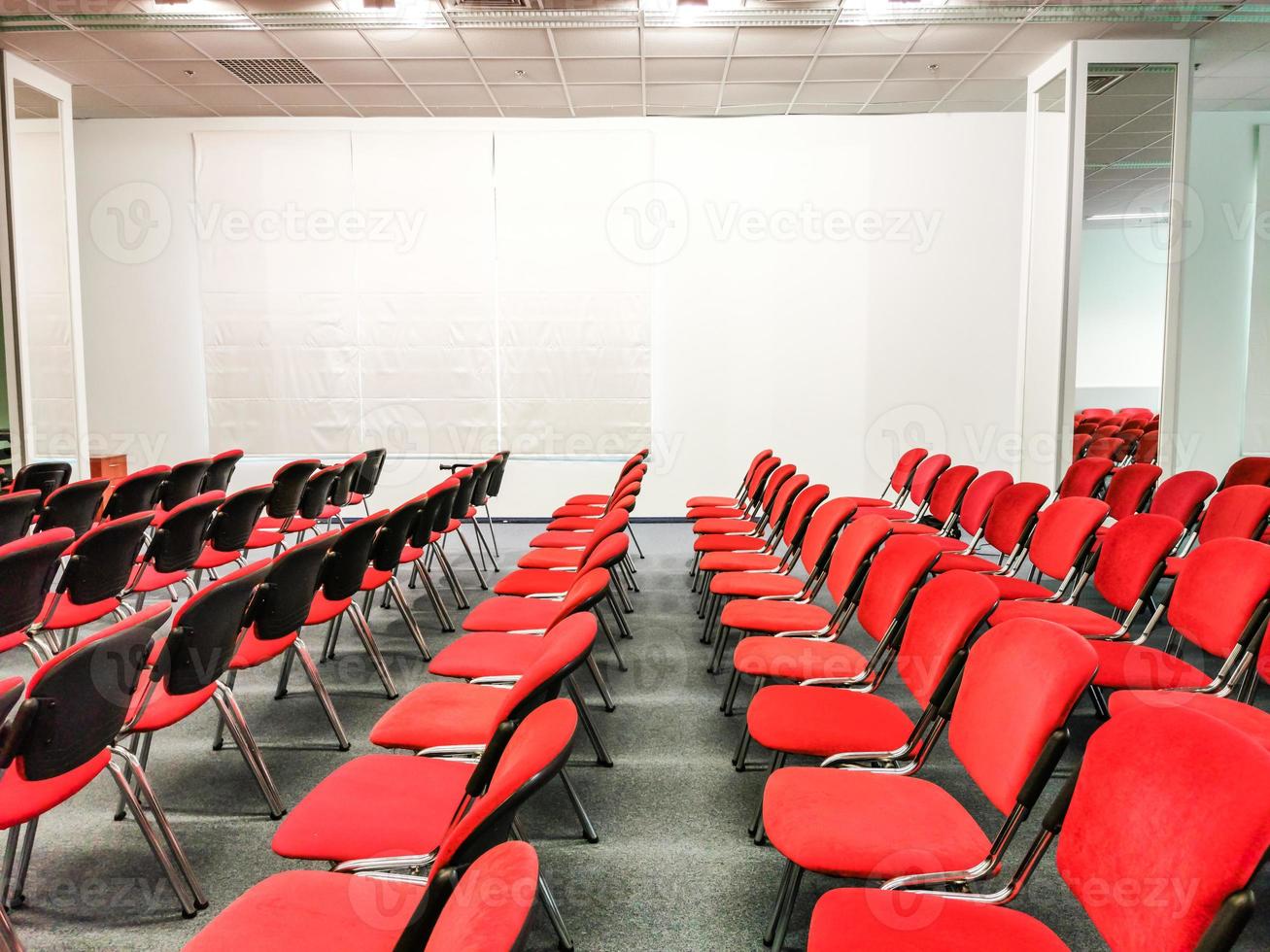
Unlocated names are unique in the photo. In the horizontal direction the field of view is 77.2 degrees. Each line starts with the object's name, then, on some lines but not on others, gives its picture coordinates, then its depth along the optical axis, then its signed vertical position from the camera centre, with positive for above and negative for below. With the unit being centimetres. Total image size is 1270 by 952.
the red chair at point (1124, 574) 304 -75
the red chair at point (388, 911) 94 -97
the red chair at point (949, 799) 162 -96
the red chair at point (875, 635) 263 -90
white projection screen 801 +91
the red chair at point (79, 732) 173 -79
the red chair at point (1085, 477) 524 -61
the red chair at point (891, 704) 213 -95
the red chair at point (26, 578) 277 -70
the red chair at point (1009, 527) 412 -78
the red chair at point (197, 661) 222 -79
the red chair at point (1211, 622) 251 -78
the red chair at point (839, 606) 312 -93
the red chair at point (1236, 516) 382 -65
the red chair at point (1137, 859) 118 -77
